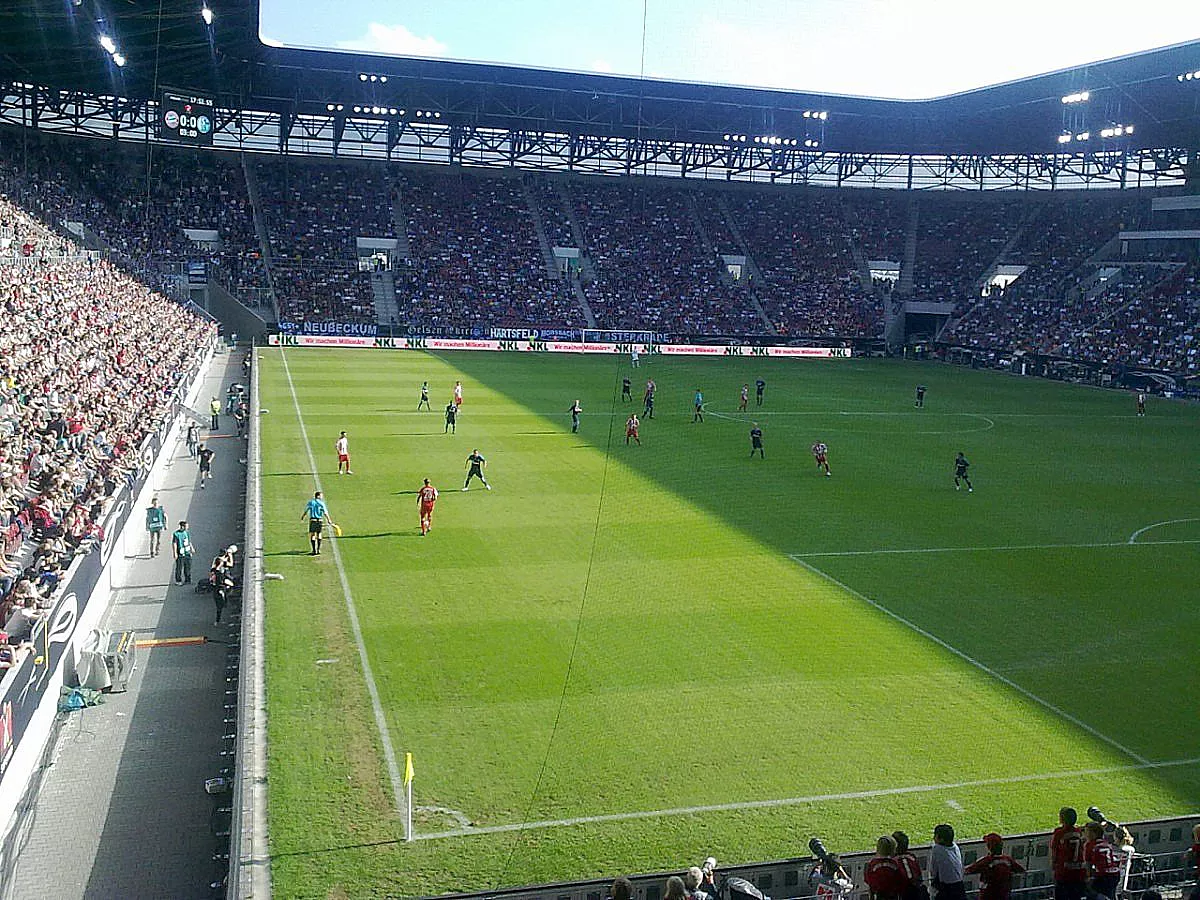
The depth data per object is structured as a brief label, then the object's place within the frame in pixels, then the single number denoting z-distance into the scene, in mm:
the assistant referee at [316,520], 19531
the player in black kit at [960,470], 27125
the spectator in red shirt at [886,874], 7902
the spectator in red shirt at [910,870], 7930
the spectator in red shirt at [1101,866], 8297
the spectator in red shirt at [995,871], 8125
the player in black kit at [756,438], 31055
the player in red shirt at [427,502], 20984
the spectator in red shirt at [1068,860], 8367
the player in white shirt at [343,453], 26500
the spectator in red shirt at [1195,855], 8334
